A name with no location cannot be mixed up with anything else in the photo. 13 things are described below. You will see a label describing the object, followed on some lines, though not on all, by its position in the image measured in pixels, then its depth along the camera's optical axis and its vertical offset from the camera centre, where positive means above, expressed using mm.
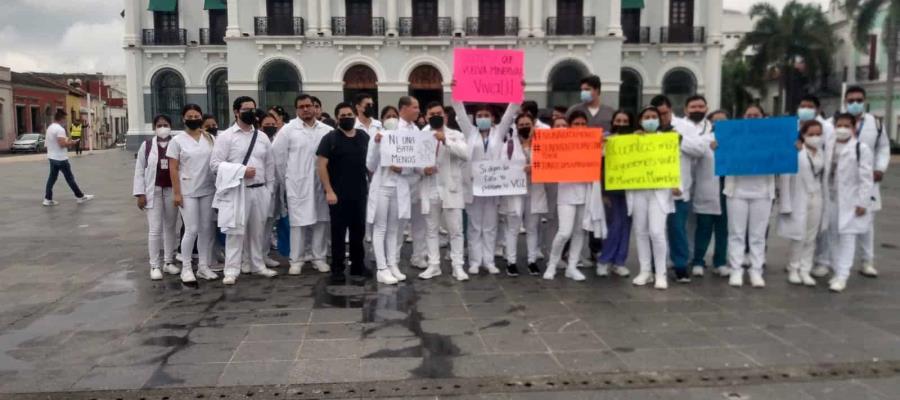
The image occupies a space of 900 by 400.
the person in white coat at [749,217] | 7008 -863
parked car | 44562 -669
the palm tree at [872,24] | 31392 +4668
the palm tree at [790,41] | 39969 +5046
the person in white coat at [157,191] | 7344 -612
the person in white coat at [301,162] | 7566 -324
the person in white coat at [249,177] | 7180 -471
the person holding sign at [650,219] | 6883 -872
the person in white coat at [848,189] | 6945 -578
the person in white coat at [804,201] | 7113 -719
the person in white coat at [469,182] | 7402 -540
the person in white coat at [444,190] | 7125 -609
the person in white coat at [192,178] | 7094 -466
